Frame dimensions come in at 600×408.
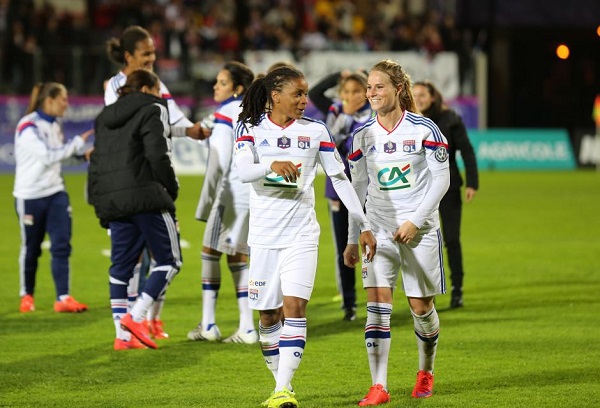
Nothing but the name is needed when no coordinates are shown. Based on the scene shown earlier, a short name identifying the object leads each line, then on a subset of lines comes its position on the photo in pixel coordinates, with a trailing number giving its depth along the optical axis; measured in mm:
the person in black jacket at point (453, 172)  19684
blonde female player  12637
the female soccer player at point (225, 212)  16409
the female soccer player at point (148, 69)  16995
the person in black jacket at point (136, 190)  15462
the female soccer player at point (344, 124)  18558
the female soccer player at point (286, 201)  12164
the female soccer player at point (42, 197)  19760
